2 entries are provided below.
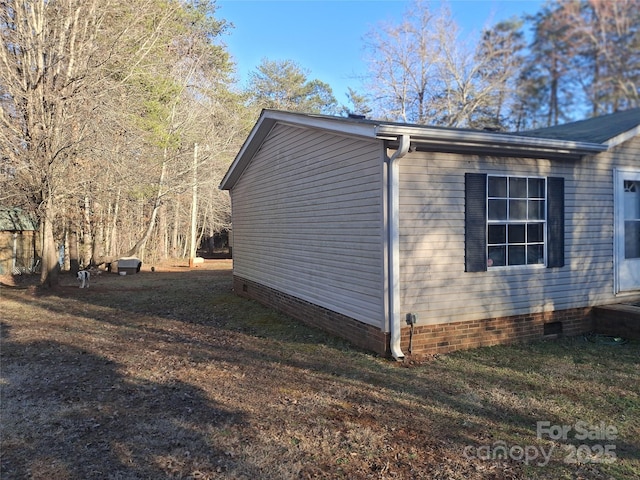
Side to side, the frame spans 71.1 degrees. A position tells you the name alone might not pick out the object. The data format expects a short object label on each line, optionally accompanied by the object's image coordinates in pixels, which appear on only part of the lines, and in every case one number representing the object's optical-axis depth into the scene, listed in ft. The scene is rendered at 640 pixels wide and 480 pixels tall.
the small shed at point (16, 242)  54.65
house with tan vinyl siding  18.81
